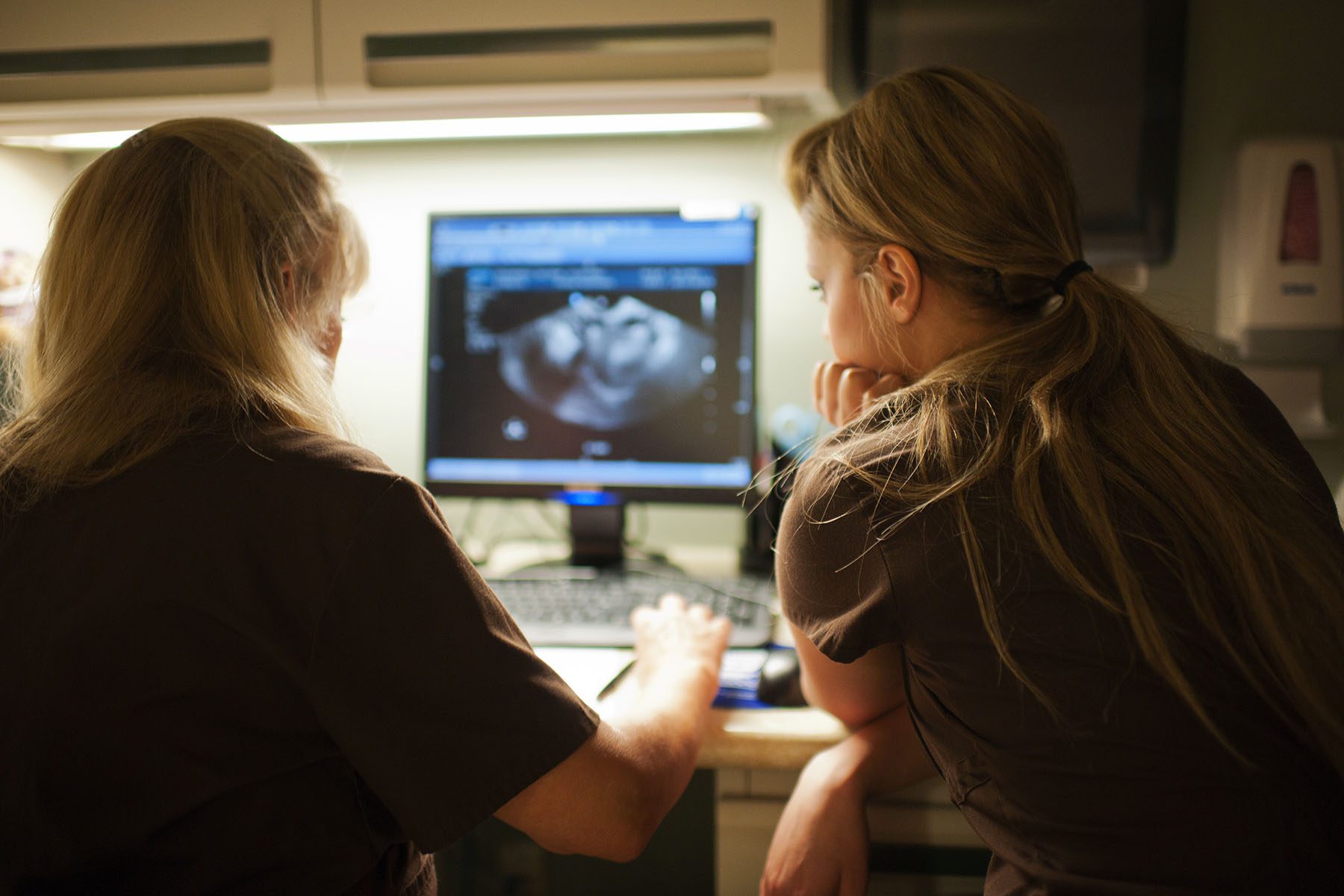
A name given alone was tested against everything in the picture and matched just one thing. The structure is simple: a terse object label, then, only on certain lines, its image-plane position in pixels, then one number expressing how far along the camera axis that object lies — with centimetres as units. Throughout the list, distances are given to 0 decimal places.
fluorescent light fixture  138
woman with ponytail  72
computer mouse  104
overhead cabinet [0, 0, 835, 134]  126
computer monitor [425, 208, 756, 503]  150
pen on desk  106
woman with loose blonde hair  70
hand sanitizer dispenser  142
